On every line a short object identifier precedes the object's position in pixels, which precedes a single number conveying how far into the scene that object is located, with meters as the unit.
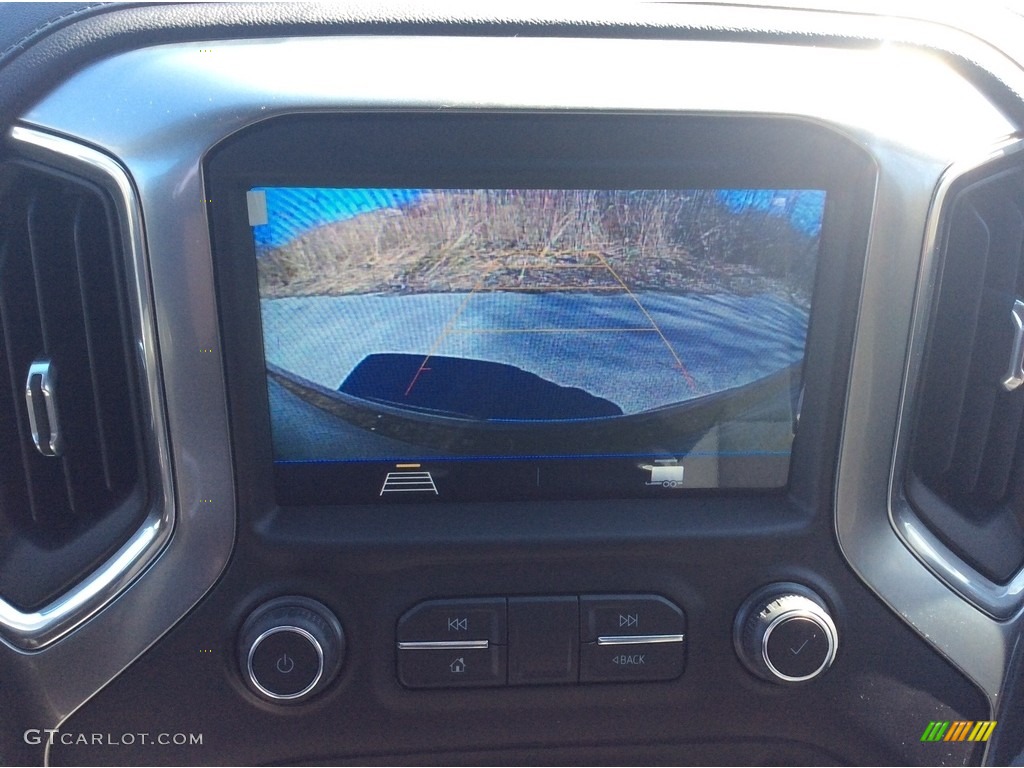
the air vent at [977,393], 0.27
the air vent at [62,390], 0.25
